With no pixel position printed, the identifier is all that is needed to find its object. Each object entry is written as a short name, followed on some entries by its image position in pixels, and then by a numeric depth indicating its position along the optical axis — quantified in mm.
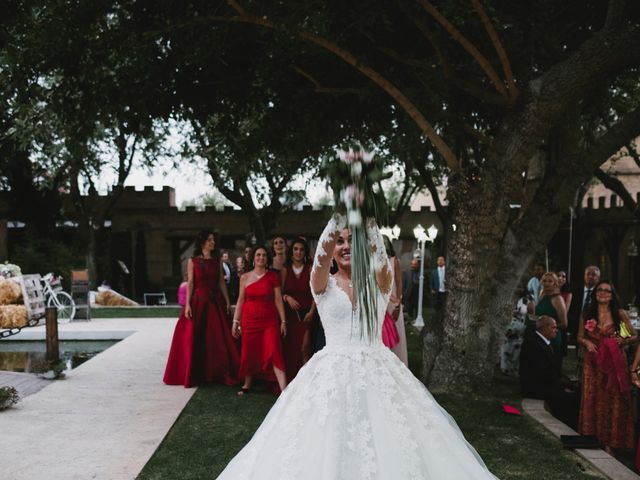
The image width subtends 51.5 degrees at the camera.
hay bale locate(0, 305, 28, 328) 16453
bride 3570
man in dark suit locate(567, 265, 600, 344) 12977
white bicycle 18547
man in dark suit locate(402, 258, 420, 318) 22445
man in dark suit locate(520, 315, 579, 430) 8883
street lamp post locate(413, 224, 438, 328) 18703
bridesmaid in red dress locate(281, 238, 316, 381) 8758
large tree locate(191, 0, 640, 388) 7820
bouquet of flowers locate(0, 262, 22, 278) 17891
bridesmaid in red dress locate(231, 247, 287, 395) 8445
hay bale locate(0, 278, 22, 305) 17109
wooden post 10920
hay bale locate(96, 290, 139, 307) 24141
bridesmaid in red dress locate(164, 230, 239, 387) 9367
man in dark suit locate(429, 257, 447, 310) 20228
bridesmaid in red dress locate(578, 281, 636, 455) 6945
